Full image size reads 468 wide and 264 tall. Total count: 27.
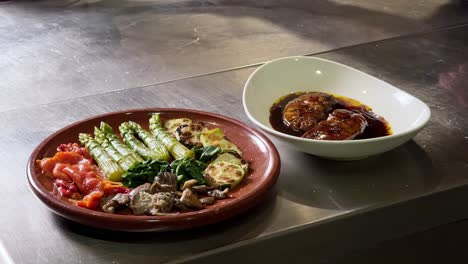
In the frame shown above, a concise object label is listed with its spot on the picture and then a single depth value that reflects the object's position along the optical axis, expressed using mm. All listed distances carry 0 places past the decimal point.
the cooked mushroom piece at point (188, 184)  1170
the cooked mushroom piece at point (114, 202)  1135
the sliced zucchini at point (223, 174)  1187
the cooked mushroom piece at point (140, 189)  1150
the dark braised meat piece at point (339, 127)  1270
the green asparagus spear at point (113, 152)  1229
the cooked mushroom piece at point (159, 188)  1156
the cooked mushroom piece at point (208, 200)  1149
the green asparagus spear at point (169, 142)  1247
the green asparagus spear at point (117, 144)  1248
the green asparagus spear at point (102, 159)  1211
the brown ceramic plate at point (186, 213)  1110
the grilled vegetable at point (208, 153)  1233
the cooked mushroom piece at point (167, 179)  1173
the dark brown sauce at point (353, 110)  1317
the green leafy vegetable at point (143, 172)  1195
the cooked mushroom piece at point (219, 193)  1163
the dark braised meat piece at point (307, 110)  1321
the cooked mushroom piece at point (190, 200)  1136
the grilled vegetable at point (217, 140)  1257
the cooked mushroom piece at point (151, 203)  1129
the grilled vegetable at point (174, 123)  1300
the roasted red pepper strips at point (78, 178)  1160
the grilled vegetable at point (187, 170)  1189
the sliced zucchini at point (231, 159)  1226
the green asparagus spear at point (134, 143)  1250
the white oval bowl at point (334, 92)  1240
